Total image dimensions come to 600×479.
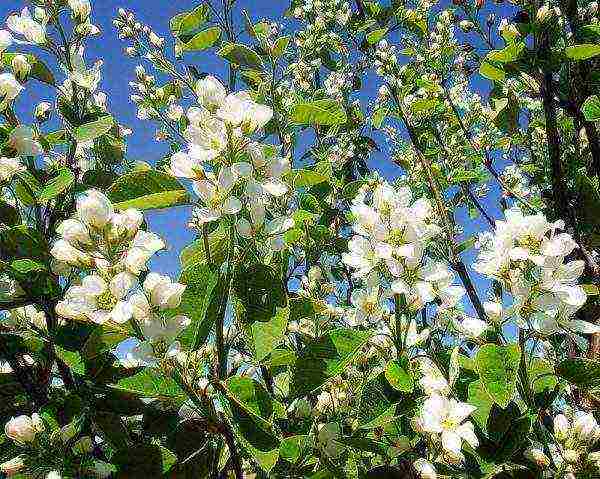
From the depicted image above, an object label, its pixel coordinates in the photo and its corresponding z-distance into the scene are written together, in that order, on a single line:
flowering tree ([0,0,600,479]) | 0.33
